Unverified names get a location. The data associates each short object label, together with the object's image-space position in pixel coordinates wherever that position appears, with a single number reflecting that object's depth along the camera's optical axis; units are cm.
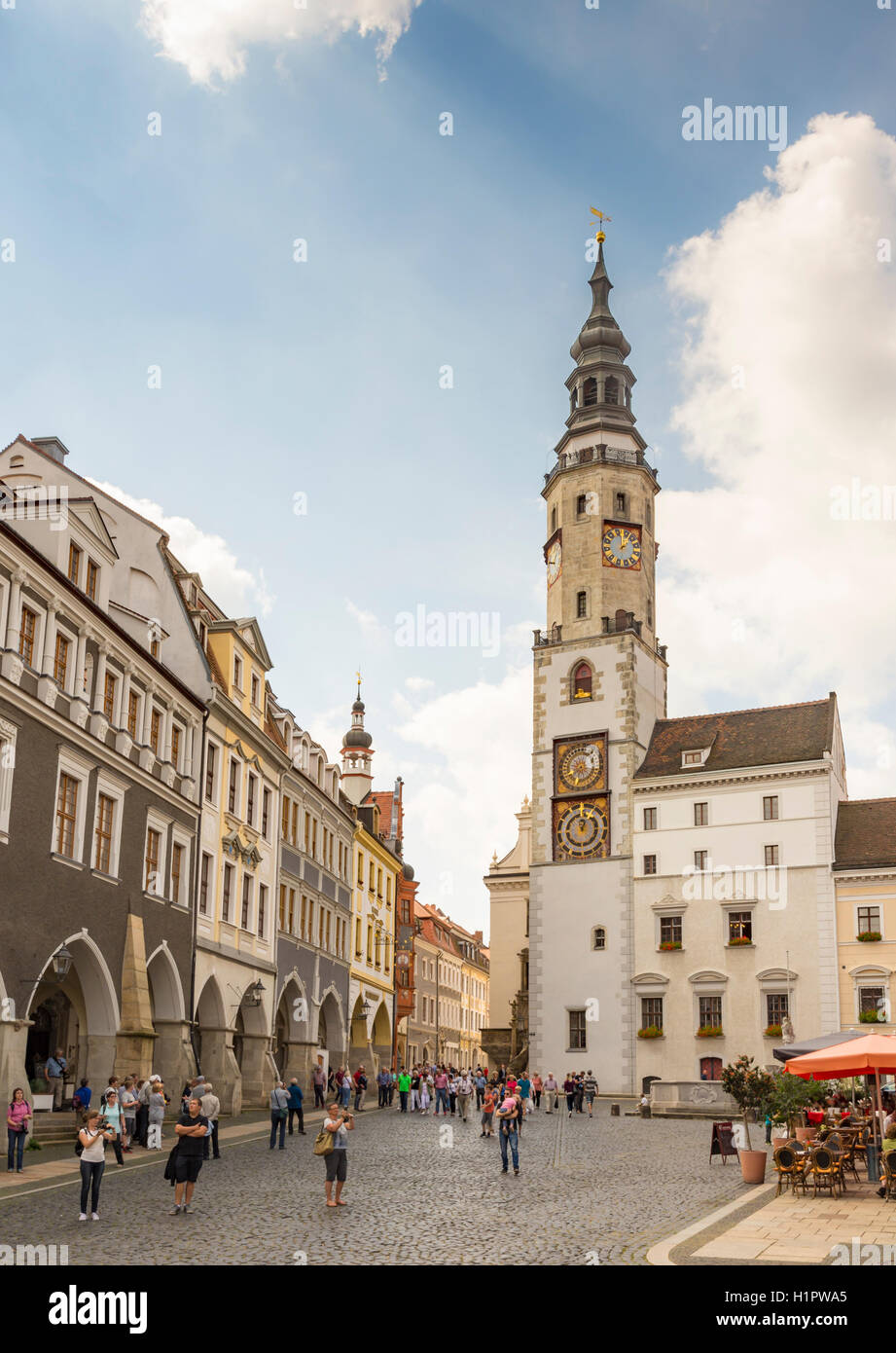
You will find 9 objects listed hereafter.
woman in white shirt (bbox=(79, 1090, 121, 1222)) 1625
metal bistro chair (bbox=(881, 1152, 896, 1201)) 1959
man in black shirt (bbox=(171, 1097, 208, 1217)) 1712
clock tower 5781
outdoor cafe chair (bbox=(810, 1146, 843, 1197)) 2002
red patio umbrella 2111
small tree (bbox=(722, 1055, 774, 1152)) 3322
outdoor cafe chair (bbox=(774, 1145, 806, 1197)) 2048
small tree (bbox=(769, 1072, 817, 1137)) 2348
